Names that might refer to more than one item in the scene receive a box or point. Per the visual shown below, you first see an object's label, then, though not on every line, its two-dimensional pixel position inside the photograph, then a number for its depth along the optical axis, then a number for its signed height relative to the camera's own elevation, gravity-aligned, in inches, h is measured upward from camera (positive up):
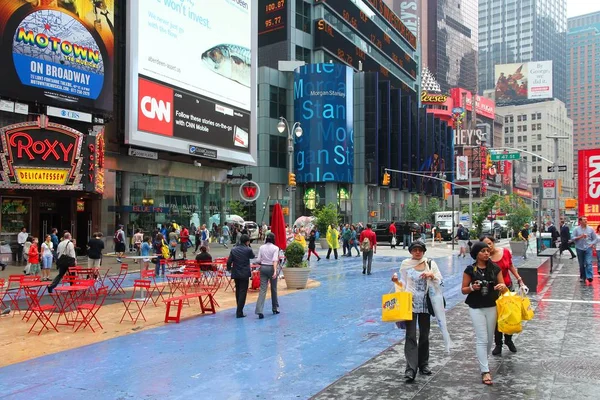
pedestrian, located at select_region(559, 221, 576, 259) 892.0 -43.4
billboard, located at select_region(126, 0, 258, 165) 1193.4 +318.8
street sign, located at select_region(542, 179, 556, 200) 1202.6 +49.3
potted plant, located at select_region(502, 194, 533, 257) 1117.7 -33.8
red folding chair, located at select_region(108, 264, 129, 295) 597.9 -87.0
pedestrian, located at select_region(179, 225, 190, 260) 1109.9 -57.4
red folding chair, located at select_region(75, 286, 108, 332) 389.1 -81.0
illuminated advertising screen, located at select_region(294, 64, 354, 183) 2351.1 +374.5
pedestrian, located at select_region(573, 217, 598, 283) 588.1 -36.3
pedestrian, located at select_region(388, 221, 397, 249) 1501.0 -60.7
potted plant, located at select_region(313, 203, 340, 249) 1582.2 -21.7
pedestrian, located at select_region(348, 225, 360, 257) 1189.0 -63.7
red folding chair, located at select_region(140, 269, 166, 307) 517.1 -63.2
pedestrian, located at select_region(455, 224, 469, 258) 1117.1 -58.8
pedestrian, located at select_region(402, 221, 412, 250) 1497.8 -61.8
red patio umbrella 677.3 -19.1
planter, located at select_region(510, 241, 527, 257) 1115.9 -75.0
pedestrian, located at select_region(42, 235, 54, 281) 752.3 -63.1
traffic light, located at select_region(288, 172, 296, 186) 1099.9 +61.8
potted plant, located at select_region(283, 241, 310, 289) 614.1 -63.0
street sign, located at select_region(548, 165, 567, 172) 1221.0 +95.4
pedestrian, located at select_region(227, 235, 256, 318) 443.2 -45.7
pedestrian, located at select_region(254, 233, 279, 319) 441.1 -47.7
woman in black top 250.9 -39.1
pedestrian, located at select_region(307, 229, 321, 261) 1039.8 -59.2
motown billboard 935.0 +286.1
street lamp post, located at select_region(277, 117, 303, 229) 1077.1 +136.2
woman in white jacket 257.0 -41.4
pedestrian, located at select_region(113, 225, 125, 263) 1129.4 -60.2
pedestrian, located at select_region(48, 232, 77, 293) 564.6 -48.5
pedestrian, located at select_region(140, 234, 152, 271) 917.8 -61.8
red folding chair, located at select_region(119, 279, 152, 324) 436.9 -83.3
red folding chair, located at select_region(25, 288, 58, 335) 385.7 -72.2
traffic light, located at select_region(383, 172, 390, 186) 1767.1 +102.9
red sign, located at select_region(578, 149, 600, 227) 765.3 +33.7
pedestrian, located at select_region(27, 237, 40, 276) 737.0 -61.7
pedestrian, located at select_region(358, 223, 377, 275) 775.1 -56.2
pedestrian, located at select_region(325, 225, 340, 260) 1069.8 -51.7
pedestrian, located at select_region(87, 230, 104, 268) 709.9 -50.8
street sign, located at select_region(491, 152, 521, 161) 1391.5 +138.9
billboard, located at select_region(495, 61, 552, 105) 6766.7 +1597.7
